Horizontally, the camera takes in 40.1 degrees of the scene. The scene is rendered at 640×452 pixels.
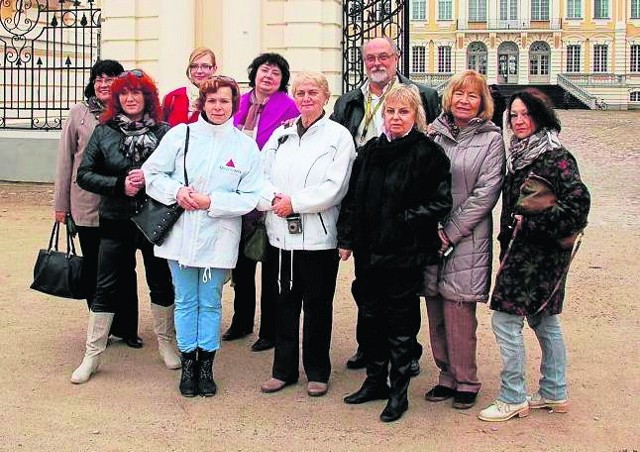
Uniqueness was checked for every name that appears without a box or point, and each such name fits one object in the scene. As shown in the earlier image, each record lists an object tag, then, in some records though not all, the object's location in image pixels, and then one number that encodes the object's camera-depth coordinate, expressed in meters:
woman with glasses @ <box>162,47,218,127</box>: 5.94
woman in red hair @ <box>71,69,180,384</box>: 5.23
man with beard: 5.39
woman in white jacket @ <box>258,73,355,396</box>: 4.99
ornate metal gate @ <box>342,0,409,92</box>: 12.24
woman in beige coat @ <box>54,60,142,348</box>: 5.65
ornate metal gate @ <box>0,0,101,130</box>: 13.46
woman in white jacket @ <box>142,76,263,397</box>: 4.95
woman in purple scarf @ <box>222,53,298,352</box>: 5.74
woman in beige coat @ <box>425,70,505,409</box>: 4.73
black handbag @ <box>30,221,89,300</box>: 5.54
